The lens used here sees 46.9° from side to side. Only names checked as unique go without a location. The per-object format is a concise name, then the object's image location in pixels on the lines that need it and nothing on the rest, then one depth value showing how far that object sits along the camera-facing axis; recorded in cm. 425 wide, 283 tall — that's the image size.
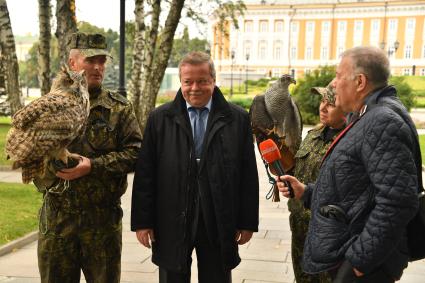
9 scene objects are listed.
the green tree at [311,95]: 2331
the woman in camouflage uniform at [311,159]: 365
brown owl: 281
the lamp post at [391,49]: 7594
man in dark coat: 338
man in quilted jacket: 240
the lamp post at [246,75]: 5648
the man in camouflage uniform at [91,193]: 344
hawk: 363
